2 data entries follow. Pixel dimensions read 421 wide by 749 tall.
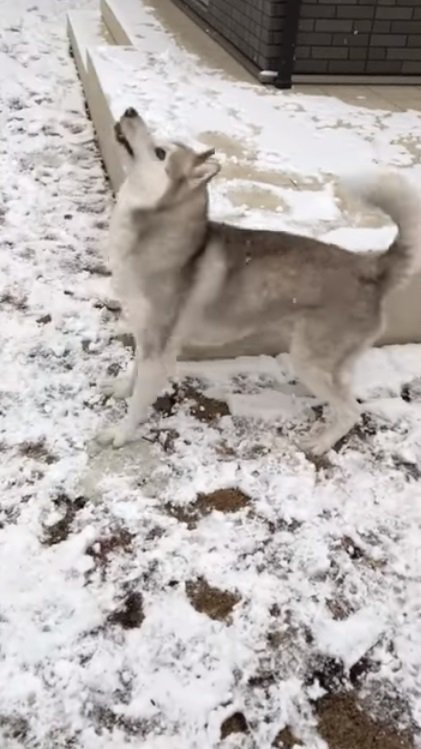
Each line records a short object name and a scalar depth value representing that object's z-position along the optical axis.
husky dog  1.99
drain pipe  3.82
